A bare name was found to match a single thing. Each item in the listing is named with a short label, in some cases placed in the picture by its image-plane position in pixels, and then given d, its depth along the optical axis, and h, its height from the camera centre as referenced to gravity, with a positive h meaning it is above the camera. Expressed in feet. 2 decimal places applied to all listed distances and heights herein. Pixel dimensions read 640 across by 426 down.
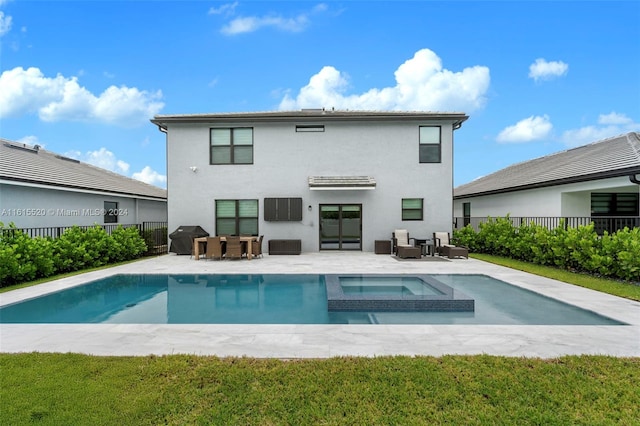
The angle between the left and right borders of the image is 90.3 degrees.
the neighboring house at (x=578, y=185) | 53.67 +5.72
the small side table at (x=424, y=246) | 62.07 -6.31
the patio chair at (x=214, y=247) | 56.59 -5.86
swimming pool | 25.48 -8.52
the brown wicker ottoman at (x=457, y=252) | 59.00 -7.04
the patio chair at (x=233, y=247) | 56.49 -5.84
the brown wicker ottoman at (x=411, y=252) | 57.16 -6.81
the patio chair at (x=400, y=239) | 63.41 -4.96
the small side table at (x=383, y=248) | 64.90 -6.92
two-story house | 68.54 +9.11
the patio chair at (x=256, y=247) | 59.62 -6.22
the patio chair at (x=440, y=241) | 62.54 -5.45
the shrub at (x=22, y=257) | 37.04 -5.23
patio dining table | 57.41 -5.37
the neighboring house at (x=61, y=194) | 55.83 +4.56
